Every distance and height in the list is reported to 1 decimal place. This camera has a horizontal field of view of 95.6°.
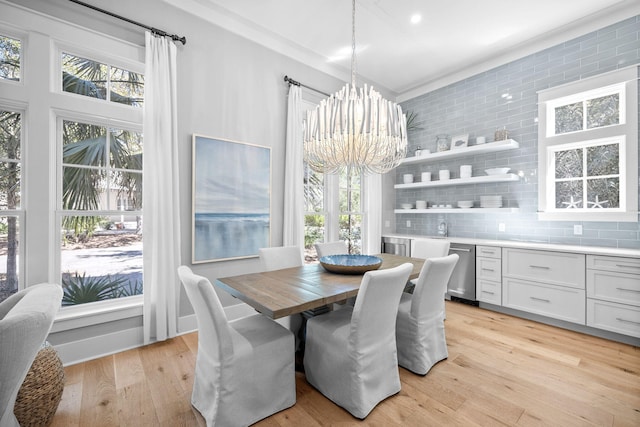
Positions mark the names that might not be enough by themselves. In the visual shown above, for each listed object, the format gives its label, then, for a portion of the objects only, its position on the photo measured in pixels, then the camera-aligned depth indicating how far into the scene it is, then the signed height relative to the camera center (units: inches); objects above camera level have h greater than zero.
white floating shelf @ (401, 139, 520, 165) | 144.6 +33.3
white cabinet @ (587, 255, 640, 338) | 104.5 -30.3
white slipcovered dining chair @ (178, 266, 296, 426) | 61.8 -35.3
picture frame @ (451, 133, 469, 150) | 165.9 +41.4
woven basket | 59.6 -39.1
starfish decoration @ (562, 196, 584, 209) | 133.6 +4.0
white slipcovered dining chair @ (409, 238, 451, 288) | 124.7 -16.2
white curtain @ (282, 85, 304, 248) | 143.5 +17.8
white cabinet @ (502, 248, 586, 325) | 116.9 -30.3
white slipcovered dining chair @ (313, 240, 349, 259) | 126.8 -16.4
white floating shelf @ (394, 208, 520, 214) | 146.9 +1.2
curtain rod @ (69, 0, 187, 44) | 92.8 +65.7
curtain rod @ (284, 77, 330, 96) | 143.9 +65.5
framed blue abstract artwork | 118.3 +5.6
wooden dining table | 65.0 -20.3
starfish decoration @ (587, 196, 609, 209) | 126.8 +4.2
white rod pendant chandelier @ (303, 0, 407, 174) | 92.9 +26.8
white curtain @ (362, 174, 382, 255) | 187.3 -1.2
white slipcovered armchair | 38.1 -18.0
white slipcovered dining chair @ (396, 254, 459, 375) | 83.2 -32.7
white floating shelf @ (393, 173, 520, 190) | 145.3 +17.3
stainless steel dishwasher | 146.2 -32.3
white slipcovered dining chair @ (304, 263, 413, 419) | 66.6 -34.1
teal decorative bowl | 92.7 -17.2
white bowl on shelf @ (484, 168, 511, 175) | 146.3 +21.3
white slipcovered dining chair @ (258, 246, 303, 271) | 107.7 -17.5
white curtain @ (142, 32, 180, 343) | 103.0 +7.7
